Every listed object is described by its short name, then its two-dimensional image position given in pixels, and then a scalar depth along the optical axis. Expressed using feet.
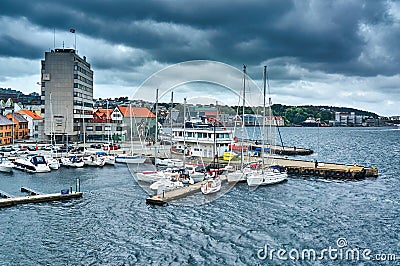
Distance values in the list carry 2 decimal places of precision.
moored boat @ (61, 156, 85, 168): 181.16
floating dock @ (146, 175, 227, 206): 110.32
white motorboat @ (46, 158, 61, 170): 172.86
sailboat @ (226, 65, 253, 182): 143.23
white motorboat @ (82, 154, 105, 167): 185.37
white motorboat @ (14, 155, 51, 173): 165.68
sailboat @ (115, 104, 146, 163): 184.34
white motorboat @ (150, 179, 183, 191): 124.26
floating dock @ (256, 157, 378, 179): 165.48
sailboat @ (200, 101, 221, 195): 121.80
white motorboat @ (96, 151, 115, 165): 189.72
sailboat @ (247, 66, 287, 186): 141.90
